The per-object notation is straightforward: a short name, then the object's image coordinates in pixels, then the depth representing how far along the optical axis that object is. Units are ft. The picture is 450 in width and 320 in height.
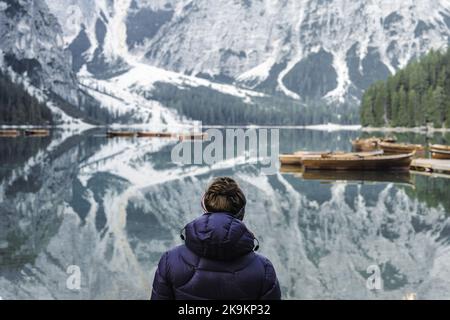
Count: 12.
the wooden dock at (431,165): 178.55
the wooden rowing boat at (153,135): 527.81
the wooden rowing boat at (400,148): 244.83
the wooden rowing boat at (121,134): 509.68
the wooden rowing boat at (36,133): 481.59
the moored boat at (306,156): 193.88
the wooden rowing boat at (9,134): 451.61
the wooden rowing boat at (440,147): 213.66
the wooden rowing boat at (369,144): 288.10
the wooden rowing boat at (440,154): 211.76
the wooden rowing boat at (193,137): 464.61
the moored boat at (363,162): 185.78
